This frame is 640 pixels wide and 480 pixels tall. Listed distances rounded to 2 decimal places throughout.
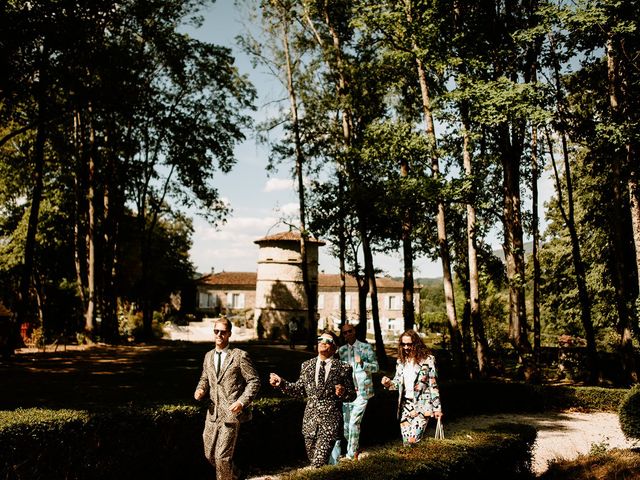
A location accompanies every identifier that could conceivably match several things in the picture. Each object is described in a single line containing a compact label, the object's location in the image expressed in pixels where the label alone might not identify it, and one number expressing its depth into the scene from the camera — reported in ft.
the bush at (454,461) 15.89
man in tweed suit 17.28
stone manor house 117.08
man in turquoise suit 22.57
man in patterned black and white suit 17.72
